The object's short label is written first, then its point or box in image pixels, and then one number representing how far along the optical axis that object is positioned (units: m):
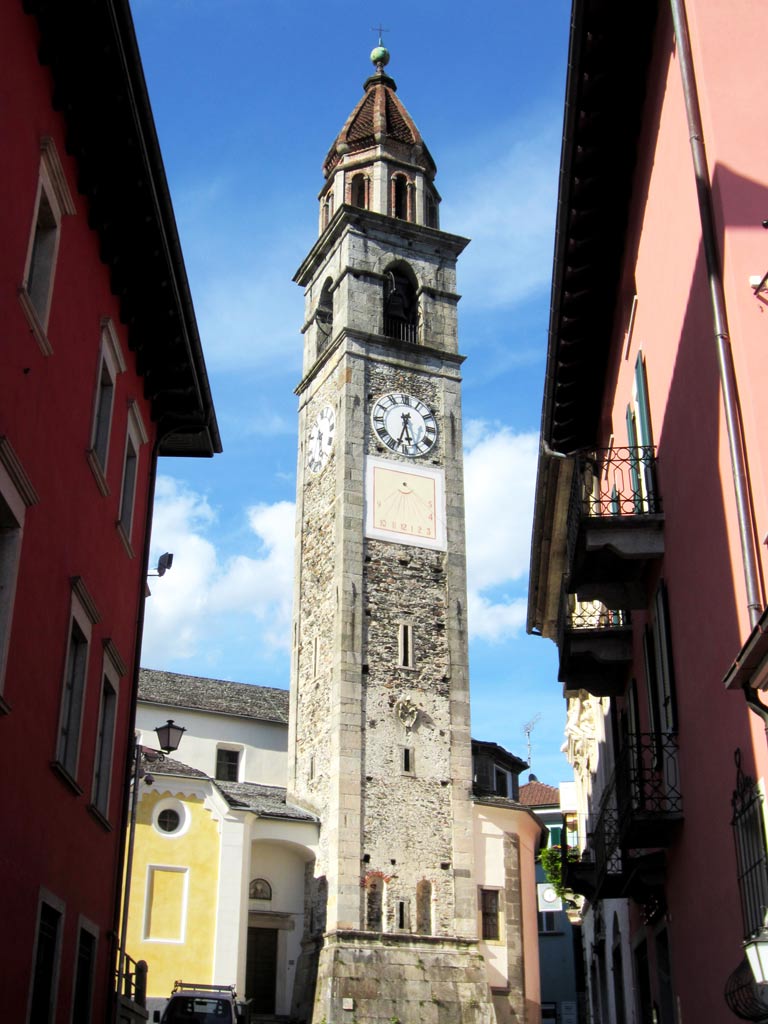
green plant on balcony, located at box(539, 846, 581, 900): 35.84
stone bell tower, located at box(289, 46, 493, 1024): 32.19
